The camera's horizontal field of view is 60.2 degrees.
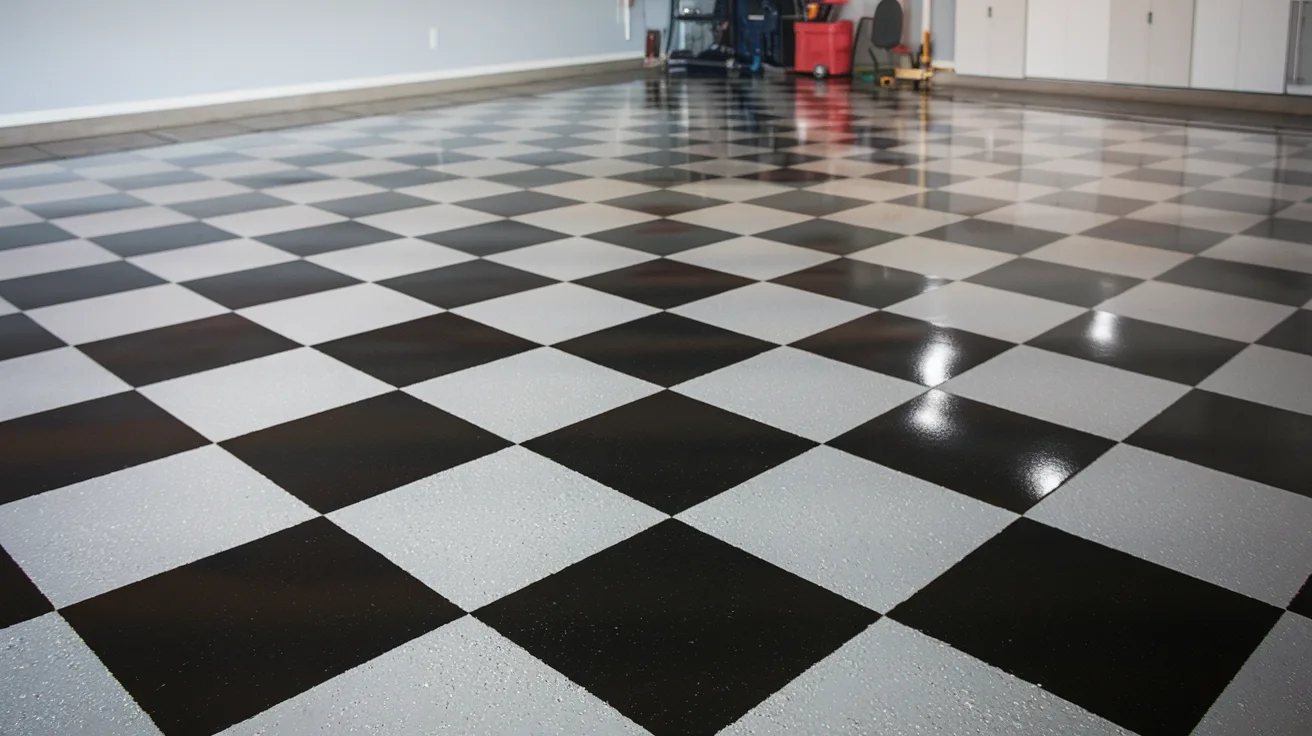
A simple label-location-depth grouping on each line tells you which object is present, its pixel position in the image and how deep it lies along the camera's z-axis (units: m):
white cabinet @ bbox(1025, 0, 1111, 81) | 7.40
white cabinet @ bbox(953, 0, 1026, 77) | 7.89
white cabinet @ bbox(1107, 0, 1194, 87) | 6.94
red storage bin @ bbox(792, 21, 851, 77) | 8.76
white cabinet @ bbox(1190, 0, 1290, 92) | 6.48
